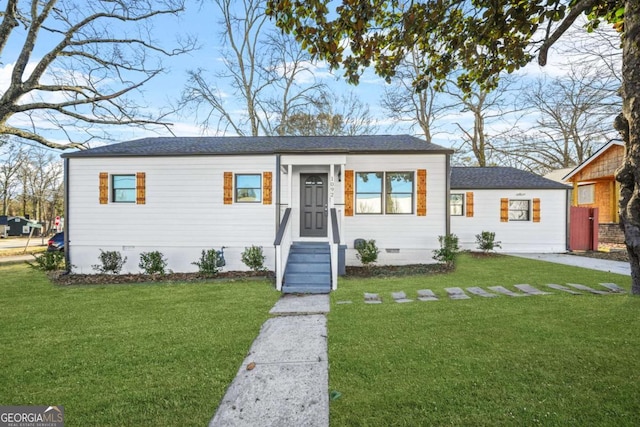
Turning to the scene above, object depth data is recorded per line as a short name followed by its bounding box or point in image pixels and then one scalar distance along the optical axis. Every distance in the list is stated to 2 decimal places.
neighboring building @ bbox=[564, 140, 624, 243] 13.62
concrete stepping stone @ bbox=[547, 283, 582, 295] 5.59
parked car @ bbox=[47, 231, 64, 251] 11.18
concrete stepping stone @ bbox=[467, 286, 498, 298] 5.62
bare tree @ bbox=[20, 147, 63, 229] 31.88
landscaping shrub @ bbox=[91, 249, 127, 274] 8.77
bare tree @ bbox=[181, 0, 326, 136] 19.28
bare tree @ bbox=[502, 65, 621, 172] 10.84
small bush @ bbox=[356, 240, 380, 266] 8.55
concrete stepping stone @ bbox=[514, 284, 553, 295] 5.64
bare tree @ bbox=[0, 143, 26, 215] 28.94
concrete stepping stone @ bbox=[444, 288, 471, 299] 5.61
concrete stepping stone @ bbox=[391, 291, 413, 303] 5.53
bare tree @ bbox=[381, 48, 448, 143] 20.38
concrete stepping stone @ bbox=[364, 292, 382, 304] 5.46
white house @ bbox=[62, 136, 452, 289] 8.99
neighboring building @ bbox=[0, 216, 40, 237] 29.75
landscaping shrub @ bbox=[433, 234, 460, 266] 8.50
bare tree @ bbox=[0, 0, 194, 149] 10.26
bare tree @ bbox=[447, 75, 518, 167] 19.55
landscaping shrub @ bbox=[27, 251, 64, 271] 9.02
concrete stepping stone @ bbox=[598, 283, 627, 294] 5.57
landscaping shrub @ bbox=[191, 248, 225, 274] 8.24
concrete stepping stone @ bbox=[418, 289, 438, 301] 5.56
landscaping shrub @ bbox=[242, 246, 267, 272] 8.33
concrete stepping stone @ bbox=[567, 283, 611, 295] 5.52
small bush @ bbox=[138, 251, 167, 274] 8.57
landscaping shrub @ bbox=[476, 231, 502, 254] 11.71
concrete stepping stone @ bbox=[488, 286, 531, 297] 5.54
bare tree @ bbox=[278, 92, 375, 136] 20.38
